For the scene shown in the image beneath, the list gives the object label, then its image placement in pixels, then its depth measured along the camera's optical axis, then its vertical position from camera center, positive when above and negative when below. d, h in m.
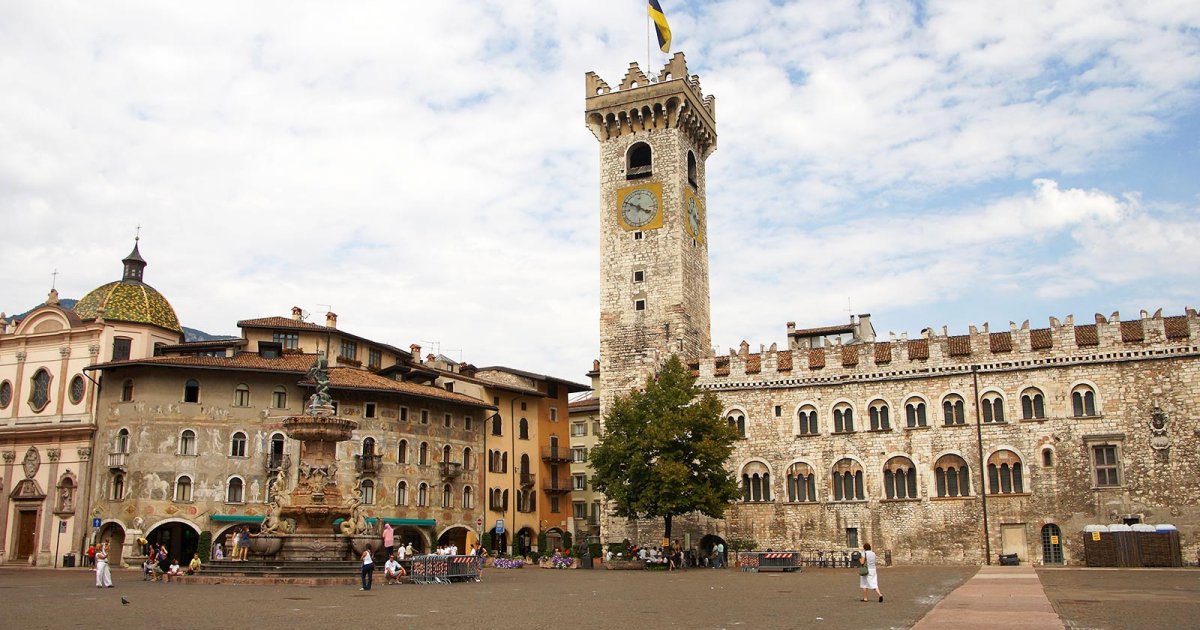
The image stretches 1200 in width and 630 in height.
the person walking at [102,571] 27.36 -1.54
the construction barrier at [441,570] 29.97 -1.76
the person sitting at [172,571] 31.77 -1.81
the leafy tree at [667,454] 45.56 +2.62
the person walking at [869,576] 21.88 -1.47
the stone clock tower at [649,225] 57.59 +16.92
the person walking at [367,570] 25.23 -1.44
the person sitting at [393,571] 28.86 -1.71
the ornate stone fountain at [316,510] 29.48 +0.10
